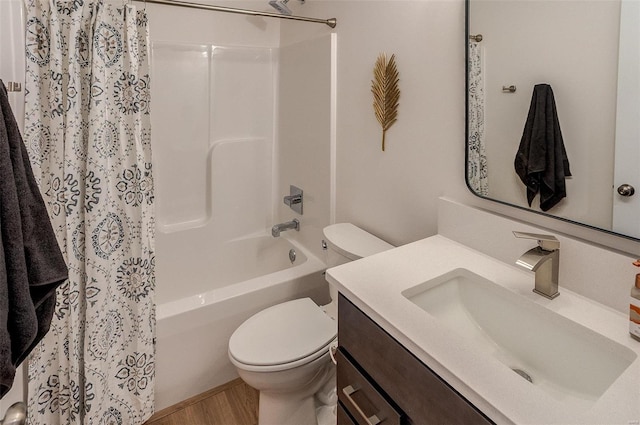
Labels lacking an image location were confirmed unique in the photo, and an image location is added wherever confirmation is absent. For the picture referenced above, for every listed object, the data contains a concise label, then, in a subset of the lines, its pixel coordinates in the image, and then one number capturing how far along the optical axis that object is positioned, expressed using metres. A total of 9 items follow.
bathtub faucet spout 2.22
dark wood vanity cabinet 0.66
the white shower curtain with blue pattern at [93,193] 1.24
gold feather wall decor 1.45
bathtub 1.59
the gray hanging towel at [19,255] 0.62
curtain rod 1.48
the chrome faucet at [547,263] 0.87
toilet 1.34
